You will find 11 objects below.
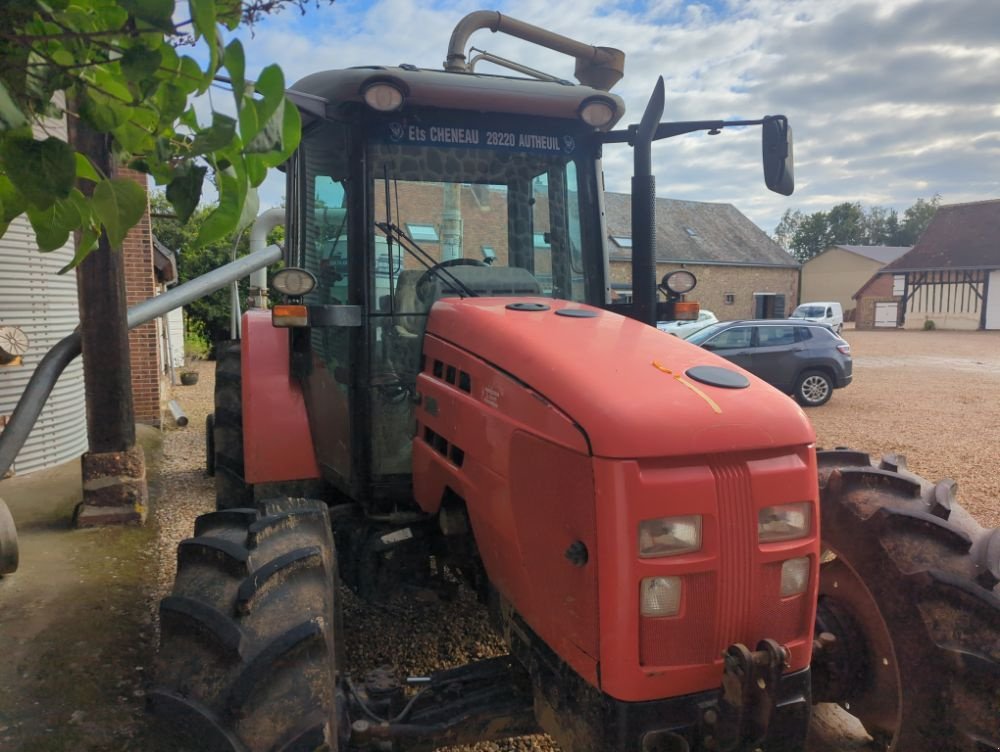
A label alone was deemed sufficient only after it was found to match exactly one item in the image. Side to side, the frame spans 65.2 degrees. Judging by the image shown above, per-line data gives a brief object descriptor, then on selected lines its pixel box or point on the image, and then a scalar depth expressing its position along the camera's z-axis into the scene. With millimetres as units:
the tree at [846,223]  79562
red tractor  1922
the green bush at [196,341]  21734
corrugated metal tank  6648
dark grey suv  13484
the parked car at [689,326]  17662
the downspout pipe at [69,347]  4820
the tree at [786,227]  85219
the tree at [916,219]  81750
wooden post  5391
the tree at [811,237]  81375
